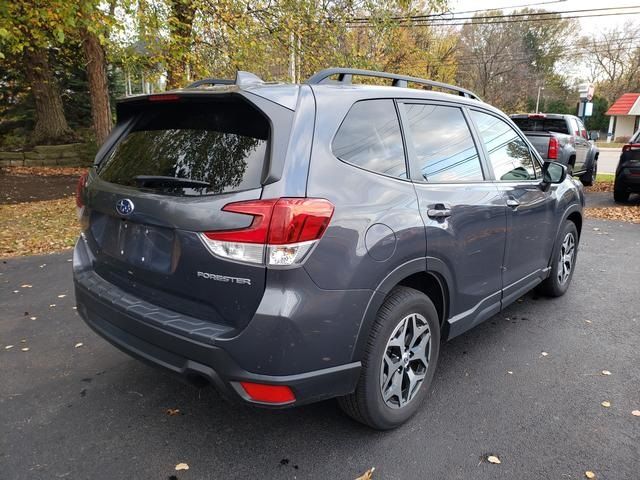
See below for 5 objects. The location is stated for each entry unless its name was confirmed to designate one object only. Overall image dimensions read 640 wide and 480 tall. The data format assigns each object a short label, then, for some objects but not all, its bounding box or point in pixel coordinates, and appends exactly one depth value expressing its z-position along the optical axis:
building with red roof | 44.67
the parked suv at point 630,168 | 9.71
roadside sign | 16.37
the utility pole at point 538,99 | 48.03
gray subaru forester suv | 2.08
